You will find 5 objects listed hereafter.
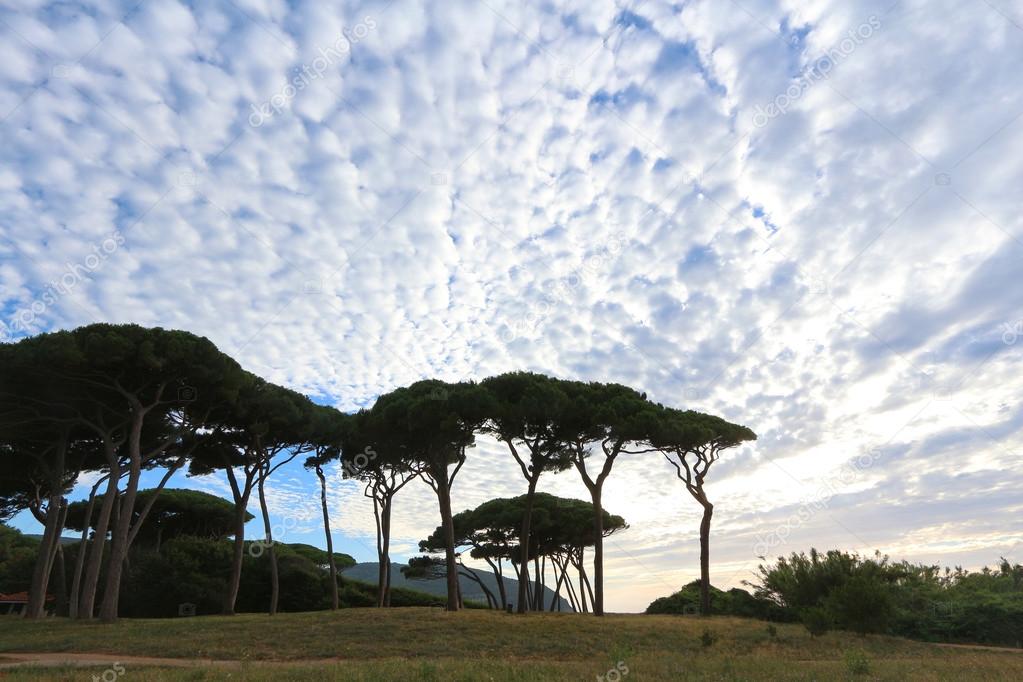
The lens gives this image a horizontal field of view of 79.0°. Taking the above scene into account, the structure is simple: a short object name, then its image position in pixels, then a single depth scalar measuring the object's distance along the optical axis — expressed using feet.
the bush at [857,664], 43.09
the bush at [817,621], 70.08
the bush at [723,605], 98.86
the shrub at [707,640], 63.40
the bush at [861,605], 69.05
